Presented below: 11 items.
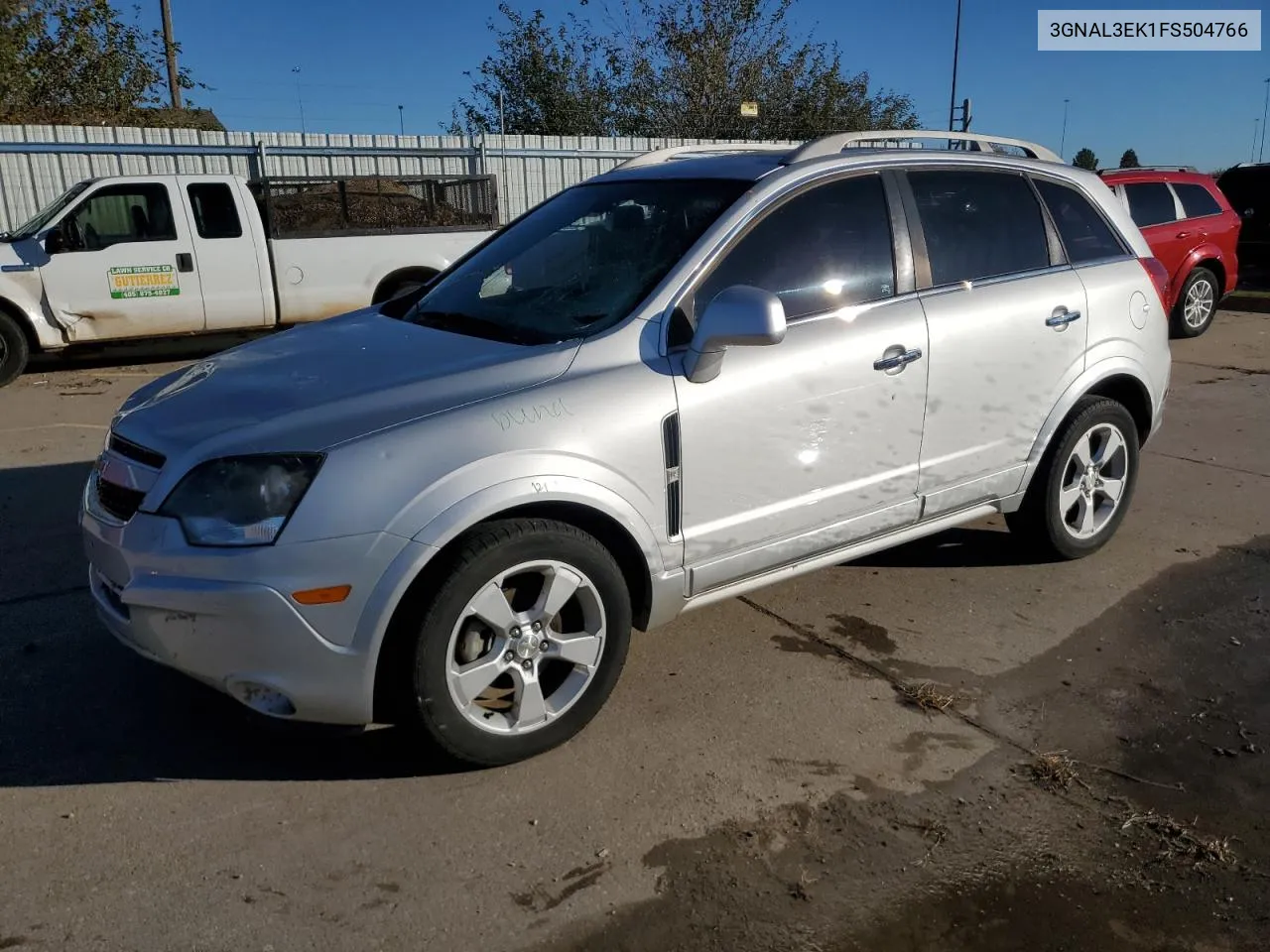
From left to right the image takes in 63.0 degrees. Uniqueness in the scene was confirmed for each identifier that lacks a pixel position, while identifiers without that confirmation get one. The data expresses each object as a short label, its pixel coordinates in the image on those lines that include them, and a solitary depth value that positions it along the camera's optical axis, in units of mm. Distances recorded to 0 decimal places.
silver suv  2803
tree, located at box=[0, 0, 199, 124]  18297
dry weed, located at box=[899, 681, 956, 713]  3582
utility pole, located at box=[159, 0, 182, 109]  21469
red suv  11477
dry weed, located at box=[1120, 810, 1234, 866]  2789
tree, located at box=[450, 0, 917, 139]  24656
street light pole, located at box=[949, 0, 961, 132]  29906
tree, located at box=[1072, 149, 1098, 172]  56766
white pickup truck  9156
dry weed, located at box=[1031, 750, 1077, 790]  3125
